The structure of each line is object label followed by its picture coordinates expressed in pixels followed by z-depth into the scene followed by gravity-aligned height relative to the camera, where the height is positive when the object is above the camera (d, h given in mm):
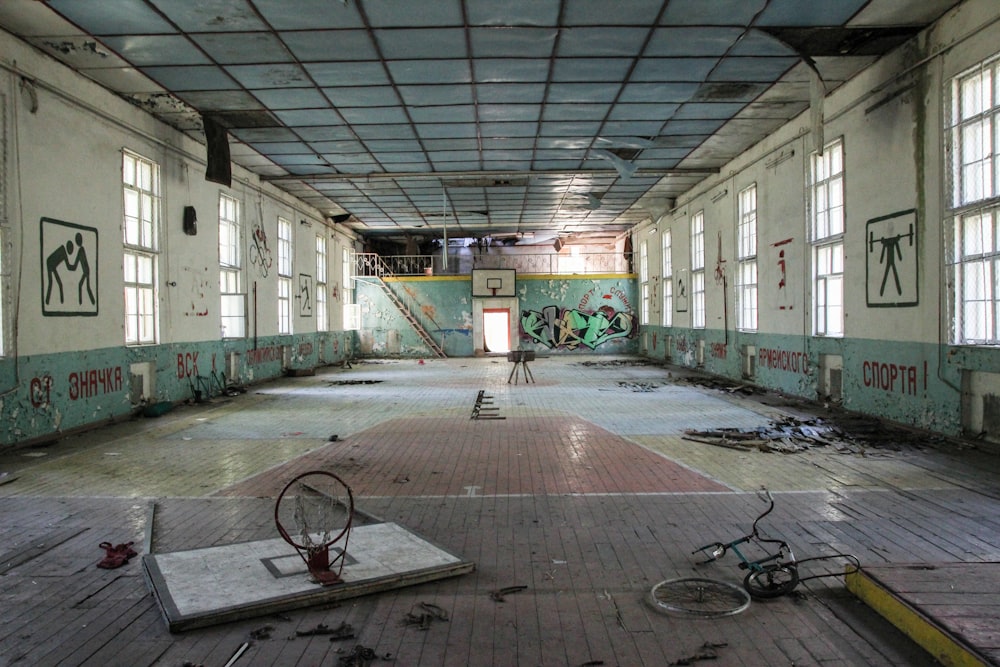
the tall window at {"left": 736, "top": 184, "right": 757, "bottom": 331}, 14266 +1493
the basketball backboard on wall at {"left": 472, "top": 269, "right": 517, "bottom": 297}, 26703 +2007
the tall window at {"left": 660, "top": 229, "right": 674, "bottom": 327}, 21500 +1579
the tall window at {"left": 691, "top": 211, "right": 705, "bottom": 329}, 18031 +1637
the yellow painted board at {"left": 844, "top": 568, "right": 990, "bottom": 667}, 2791 -1453
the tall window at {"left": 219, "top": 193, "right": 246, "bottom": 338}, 14487 +1387
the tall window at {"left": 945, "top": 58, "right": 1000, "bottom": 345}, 7117 +1391
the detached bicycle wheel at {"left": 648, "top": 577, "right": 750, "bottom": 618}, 3389 -1516
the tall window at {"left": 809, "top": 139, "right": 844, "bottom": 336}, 10469 +1525
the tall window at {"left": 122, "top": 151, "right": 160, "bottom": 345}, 10688 +1526
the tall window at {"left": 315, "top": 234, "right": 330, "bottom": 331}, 21575 +1493
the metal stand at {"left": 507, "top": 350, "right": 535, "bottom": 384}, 15720 -738
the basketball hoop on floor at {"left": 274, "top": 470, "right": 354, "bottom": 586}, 3768 -1459
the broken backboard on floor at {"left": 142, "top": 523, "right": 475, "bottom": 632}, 3361 -1454
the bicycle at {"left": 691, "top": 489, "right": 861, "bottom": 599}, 3570 -1472
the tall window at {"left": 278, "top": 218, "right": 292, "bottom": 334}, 17938 +1565
